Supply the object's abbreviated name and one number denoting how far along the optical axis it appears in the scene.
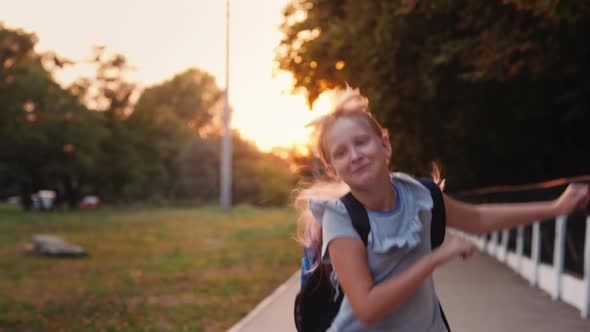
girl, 2.81
